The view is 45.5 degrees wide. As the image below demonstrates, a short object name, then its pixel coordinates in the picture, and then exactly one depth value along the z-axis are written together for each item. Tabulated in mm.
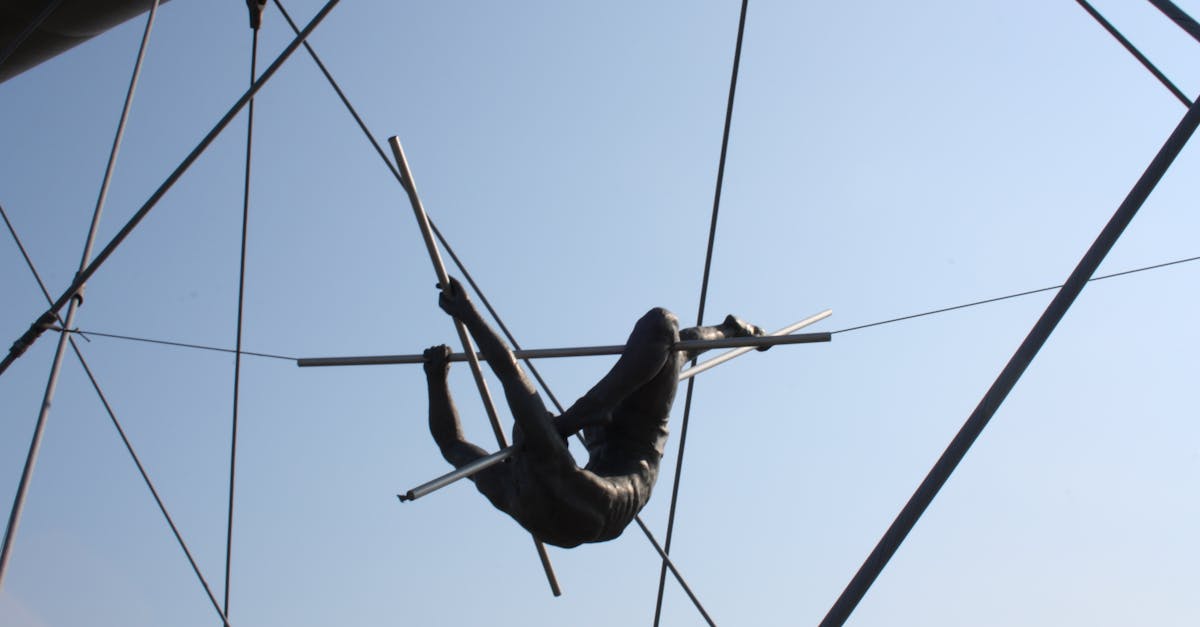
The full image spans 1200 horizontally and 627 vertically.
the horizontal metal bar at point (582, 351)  7090
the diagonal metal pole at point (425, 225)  6668
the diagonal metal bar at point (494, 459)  5809
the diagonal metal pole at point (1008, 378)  6188
